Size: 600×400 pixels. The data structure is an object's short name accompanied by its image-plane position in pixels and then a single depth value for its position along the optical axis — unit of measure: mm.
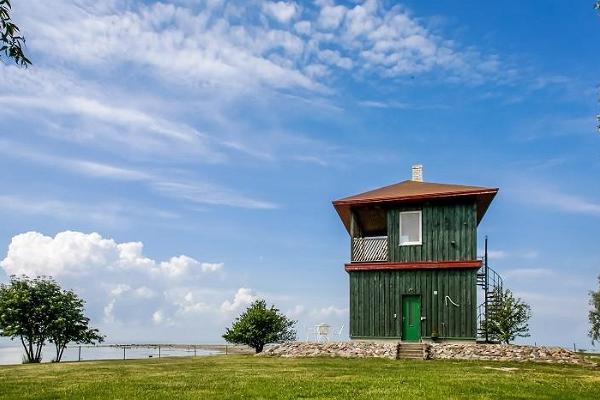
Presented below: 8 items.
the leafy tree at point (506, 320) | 31375
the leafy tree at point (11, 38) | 10766
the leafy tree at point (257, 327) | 36062
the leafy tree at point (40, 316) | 35906
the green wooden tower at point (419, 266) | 29781
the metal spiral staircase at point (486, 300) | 31994
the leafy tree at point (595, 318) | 56719
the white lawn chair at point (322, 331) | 34375
